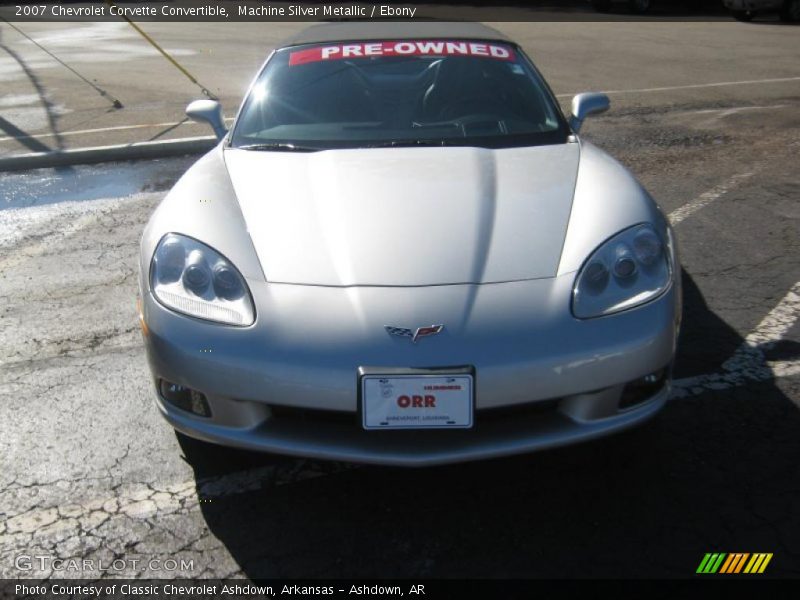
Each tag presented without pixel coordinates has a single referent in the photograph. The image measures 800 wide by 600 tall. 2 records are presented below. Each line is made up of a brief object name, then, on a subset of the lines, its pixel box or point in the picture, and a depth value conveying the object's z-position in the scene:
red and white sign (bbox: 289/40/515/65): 4.16
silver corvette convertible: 2.42
